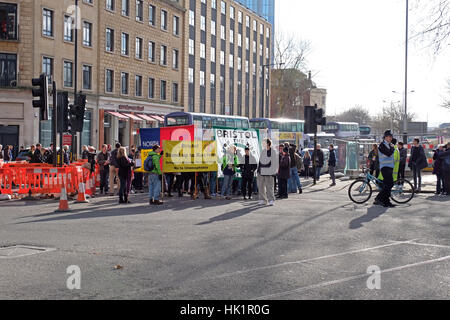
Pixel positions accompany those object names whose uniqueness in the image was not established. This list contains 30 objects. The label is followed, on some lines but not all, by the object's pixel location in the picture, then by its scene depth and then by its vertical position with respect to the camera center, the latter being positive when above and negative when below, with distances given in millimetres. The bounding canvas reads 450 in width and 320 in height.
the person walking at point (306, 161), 27562 -495
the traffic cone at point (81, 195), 16078 -1430
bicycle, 15023 -1090
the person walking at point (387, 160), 14047 -189
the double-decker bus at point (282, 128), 41250 +1835
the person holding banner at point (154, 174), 15062 -731
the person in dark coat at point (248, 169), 16870 -591
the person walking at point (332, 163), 23562 -520
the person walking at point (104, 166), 19219 -658
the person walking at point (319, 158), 24719 -296
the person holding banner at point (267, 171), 15000 -576
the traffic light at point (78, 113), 20000 +1293
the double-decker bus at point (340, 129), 60750 +2623
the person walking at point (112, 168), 18656 -707
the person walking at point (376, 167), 15250 -413
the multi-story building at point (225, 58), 56250 +11161
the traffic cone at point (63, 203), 13633 -1438
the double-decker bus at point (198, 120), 31812 +1823
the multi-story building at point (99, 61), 34125 +6405
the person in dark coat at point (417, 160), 19938 -247
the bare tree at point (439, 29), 15539 +3635
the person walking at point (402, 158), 20156 -190
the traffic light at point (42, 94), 15500 +1524
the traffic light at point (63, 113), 17594 +1128
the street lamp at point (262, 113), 74850 +5221
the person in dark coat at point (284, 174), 17203 -742
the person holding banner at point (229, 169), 17250 -614
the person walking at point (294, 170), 19406 -692
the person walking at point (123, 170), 15562 -660
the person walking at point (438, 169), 18641 -540
